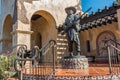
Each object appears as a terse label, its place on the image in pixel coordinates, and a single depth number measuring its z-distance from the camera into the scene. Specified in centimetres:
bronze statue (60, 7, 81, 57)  838
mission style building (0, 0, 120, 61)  1198
